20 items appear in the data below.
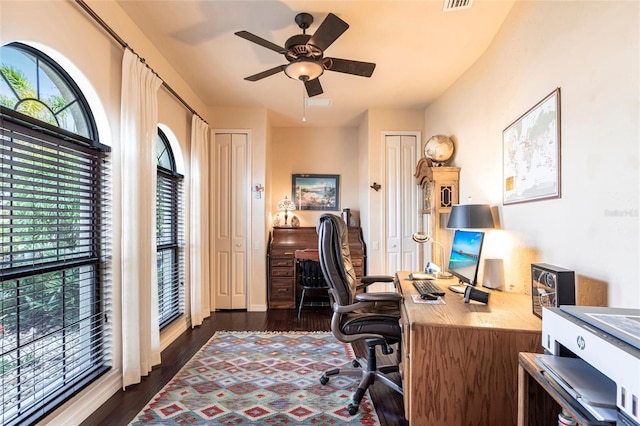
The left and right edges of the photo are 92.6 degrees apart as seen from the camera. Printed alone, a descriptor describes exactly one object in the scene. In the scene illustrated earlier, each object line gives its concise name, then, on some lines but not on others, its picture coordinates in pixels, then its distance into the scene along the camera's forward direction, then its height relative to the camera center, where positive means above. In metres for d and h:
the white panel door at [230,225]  4.30 -0.16
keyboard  2.10 -0.55
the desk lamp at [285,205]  4.95 +0.13
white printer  0.72 -0.37
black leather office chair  2.08 -0.65
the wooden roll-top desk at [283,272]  4.39 -0.84
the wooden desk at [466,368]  1.47 -0.76
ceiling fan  2.10 +1.21
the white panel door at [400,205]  4.36 +0.12
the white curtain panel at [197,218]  3.67 -0.05
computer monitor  2.14 -0.33
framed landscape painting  5.17 +0.37
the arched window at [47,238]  1.52 -0.14
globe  3.47 +0.74
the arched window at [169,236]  3.18 -0.24
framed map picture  1.80 +0.39
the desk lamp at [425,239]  2.76 -0.23
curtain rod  1.89 +1.28
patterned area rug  1.96 -1.31
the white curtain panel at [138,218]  2.27 -0.03
